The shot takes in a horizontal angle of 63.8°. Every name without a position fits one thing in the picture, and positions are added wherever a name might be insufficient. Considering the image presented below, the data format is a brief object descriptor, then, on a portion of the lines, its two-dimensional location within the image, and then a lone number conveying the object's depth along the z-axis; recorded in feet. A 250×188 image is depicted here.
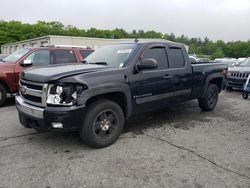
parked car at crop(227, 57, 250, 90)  24.81
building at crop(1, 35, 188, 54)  77.69
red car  18.77
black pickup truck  9.98
